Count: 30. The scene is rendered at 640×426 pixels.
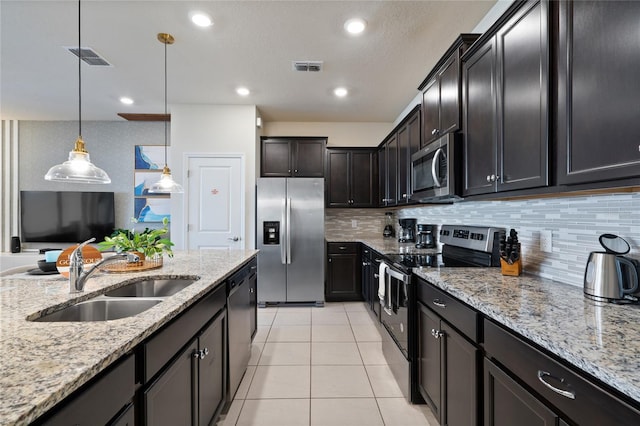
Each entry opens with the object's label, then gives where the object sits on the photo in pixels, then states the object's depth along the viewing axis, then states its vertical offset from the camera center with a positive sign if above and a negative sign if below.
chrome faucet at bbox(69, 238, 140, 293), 1.29 -0.27
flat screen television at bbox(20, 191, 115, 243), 4.65 -0.03
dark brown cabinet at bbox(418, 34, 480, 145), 1.93 +0.91
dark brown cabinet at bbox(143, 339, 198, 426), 0.96 -0.68
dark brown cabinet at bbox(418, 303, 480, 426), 1.24 -0.80
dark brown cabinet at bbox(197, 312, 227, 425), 1.39 -0.84
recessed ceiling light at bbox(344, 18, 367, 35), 2.27 +1.53
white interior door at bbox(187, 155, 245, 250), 4.02 +0.16
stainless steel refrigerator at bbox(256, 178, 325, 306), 3.98 -0.39
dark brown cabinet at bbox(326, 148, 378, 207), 4.54 +0.55
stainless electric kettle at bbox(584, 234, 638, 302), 1.08 -0.24
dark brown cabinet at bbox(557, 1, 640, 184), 0.87 +0.42
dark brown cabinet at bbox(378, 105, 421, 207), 3.01 +0.69
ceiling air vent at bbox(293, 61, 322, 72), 2.89 +1.53
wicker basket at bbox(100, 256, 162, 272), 1.75 -0.33
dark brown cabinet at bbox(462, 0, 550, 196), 1.24 +0.57
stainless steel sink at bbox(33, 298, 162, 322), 1.23 -0.43
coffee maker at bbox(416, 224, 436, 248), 3.20 -0.26
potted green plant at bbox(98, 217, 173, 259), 1.82 -0.18
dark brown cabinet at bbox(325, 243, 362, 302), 4.18 -0.80
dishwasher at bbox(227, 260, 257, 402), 1.87 -0.81
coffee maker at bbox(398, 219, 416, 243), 3.84 -0.24
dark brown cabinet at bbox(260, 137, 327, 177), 4.41 +0.89
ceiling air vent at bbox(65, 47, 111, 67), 2.69 +1.56
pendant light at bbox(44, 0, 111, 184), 1.70 +0.27
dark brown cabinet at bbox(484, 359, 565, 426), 0.84 -0.63
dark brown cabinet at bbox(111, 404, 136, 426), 0.79 -0.58
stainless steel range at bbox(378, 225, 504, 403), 1.92 -0.50
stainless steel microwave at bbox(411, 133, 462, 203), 1.94 +0.34
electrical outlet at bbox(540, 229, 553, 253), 1.58 -0.15
